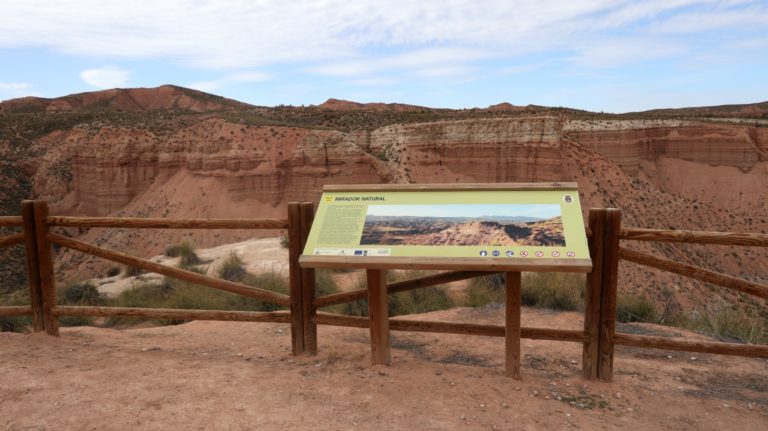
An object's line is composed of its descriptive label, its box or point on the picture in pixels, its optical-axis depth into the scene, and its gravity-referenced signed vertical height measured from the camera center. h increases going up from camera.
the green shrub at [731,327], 6.79 -2.54
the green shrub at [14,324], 7.10 -2.31
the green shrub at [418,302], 8.22 -2.47
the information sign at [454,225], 4.11 -0.64
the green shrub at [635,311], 7.73 -2.48
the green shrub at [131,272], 13.29 -3.02
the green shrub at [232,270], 11.45 -2.68
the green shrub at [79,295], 10.14 -2.78
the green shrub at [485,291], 8.40 -2.46
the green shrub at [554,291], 8.00 -2.28
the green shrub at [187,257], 13.61 -2.81
